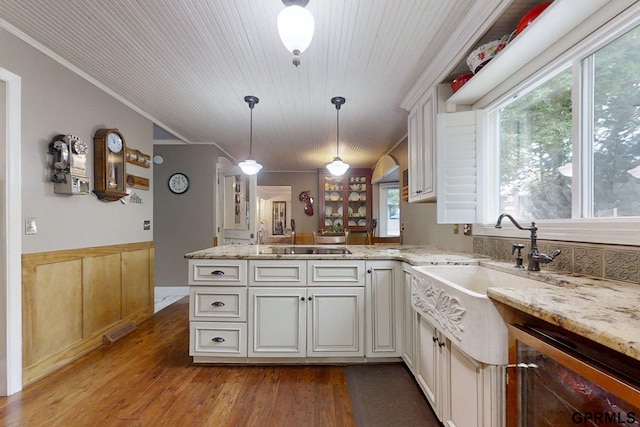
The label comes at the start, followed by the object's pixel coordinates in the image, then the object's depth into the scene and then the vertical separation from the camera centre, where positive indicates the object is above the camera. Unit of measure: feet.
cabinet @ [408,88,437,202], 7.93 +1.91
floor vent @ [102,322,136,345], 9.26 -3.91
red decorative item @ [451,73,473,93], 7.06 +3.22
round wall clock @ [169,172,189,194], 15.14 +1.56
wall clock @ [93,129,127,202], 9.02 +1.51
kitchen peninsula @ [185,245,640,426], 7.56 -2.40
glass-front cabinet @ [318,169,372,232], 21.59 +0.93
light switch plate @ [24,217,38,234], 6.88 -0.30
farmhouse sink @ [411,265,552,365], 3.59 -1.38
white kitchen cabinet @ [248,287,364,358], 7.55 -2.77
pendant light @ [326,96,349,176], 11.34 +1.82
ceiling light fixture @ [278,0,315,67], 4.47 +2.87
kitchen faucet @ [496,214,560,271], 4.75 -0.69
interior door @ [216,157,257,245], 16.05 +0.51
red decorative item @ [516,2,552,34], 4.58 +3.15
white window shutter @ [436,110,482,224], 7.35 +1.19
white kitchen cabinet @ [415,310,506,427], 3.65 -2.53
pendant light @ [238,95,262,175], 11.01 +1.77
